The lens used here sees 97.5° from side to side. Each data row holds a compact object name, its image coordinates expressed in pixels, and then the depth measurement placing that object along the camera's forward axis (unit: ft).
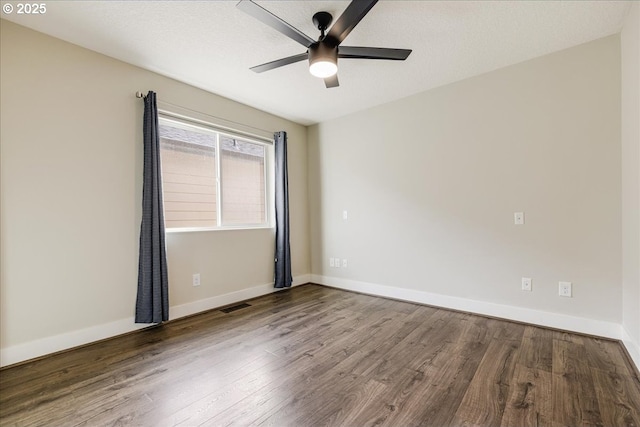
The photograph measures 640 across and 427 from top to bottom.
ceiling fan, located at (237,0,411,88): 5.59
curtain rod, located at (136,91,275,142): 8.88
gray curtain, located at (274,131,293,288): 12.84
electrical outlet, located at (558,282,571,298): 8.21
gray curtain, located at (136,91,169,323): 8.57
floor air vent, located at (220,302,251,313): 10.55
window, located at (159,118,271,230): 9.87
